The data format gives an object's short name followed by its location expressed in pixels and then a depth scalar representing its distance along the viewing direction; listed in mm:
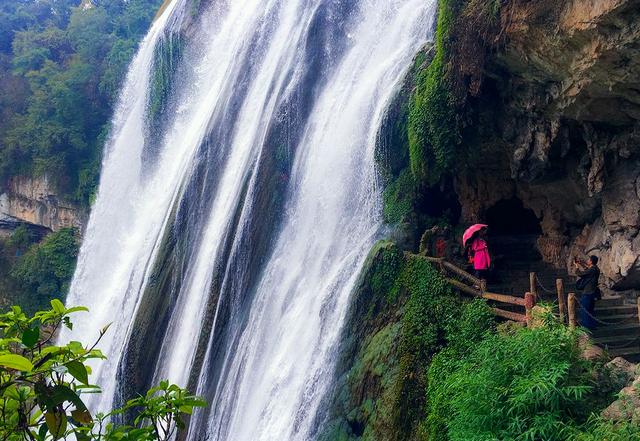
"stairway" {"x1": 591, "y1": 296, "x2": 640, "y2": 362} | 7379
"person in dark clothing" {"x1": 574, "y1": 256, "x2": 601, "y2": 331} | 7723
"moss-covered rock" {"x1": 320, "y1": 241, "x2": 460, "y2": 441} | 8320
